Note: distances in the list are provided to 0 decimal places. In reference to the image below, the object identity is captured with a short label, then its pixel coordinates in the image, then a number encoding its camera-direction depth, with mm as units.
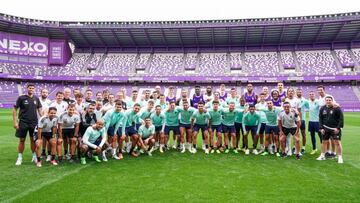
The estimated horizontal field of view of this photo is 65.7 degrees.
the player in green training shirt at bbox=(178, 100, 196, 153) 9930
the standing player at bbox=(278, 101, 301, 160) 8764
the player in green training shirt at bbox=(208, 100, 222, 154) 9856
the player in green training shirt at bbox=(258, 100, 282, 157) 9312
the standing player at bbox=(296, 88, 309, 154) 9625
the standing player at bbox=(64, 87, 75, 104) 8749
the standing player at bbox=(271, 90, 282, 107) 9750
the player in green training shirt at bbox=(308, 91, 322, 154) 9633
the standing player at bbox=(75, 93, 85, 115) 8570
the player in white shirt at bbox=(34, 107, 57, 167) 7527
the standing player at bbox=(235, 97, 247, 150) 9898
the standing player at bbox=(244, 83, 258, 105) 10094
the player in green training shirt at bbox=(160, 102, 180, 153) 10047
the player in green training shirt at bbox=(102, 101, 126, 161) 8555
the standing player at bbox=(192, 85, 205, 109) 10596
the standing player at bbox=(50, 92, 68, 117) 8320
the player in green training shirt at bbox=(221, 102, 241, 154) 9805
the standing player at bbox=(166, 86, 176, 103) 10750
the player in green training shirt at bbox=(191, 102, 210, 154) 9883
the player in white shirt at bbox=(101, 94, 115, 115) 8883
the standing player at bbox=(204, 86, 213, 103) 10573
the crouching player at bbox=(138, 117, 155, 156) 9367
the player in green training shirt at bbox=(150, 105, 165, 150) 9875
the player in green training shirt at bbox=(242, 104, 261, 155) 9547
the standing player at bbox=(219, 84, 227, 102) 10547
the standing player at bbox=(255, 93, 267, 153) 9656
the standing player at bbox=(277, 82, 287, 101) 9827
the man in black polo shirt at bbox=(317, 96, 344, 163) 8375
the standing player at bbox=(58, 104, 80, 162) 7910
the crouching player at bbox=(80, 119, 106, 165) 7864
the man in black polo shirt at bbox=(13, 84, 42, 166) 7527
